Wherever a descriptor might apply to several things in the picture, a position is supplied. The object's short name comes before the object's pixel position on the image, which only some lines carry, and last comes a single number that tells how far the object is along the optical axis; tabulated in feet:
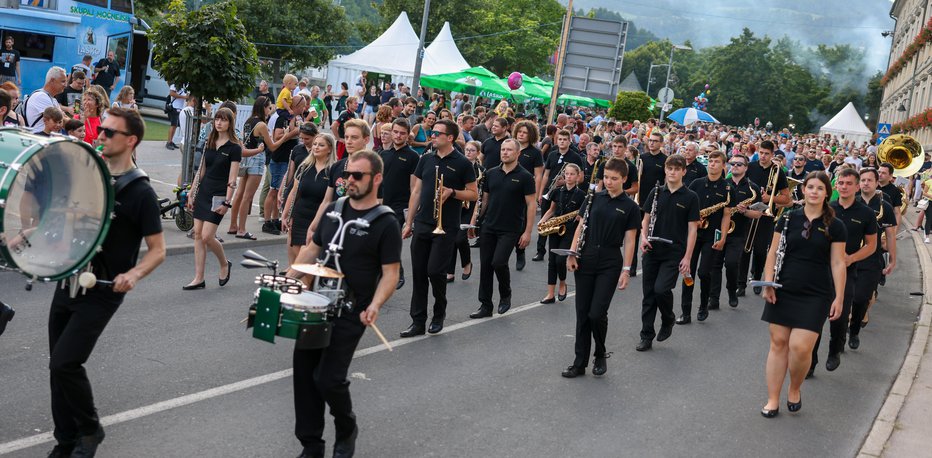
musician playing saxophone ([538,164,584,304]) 38.83
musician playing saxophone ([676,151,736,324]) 38.27
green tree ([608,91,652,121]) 145.59
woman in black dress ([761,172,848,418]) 25.38
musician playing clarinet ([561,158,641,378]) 27.94
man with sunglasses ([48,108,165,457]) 17.06
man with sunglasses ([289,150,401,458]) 18.12
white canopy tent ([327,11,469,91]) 114.42
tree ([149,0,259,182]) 46.70
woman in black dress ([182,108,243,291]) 33.53
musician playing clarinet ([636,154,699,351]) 32.53
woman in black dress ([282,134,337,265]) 30.73
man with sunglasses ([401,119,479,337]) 30.78
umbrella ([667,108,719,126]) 186.19
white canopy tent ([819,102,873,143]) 205.26
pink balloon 121.80
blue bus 83.51
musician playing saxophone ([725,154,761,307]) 40.27
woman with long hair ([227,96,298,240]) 44.78
